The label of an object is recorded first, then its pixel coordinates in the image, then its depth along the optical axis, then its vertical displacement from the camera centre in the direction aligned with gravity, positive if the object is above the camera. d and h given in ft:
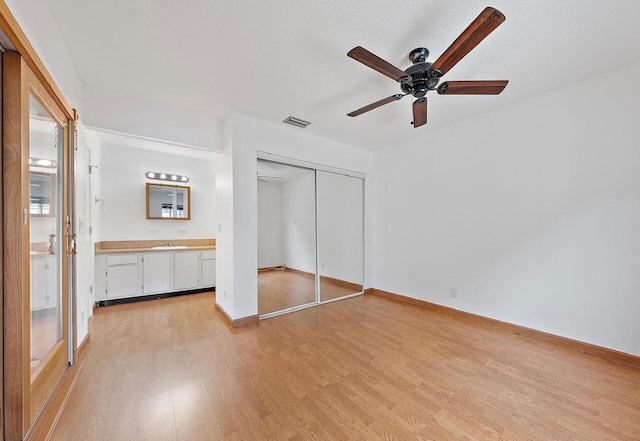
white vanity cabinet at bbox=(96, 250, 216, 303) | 12.33 -2.85
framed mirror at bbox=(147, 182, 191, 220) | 14.89 +1.14
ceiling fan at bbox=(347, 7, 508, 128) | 4.78 +3.58
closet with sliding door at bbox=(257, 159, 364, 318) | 11.87 -0.89
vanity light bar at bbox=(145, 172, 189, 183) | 14.89 +2.67
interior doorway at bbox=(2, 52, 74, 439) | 4.25 -0.49
